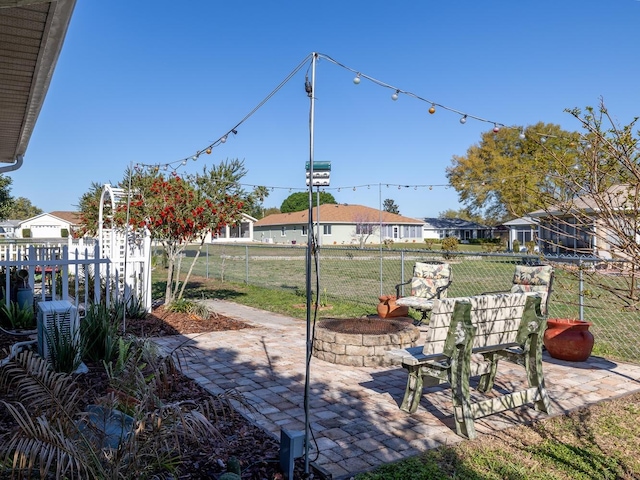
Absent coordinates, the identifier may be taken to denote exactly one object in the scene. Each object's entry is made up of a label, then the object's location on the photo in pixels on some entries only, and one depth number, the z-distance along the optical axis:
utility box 2.96
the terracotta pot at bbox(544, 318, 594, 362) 5.98
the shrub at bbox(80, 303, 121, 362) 5.19
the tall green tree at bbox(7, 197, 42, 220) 84.88
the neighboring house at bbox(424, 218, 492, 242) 59.78
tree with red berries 8.97
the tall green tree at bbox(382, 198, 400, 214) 96.06
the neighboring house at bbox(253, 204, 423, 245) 50.88
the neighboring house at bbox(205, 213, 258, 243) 54.34
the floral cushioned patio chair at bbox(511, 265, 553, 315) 6.93
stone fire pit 5.91
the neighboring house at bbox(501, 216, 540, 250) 36.85
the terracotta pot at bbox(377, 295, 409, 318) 8.52
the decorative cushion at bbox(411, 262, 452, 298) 8.64
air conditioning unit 4.83
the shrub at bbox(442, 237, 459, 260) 30.50
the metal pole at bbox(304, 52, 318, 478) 3.04
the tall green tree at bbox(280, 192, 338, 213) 77.12
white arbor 8.73
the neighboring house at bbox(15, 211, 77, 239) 61.44
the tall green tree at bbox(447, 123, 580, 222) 38.53
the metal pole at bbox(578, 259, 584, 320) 6.74
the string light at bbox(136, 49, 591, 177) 4.20
